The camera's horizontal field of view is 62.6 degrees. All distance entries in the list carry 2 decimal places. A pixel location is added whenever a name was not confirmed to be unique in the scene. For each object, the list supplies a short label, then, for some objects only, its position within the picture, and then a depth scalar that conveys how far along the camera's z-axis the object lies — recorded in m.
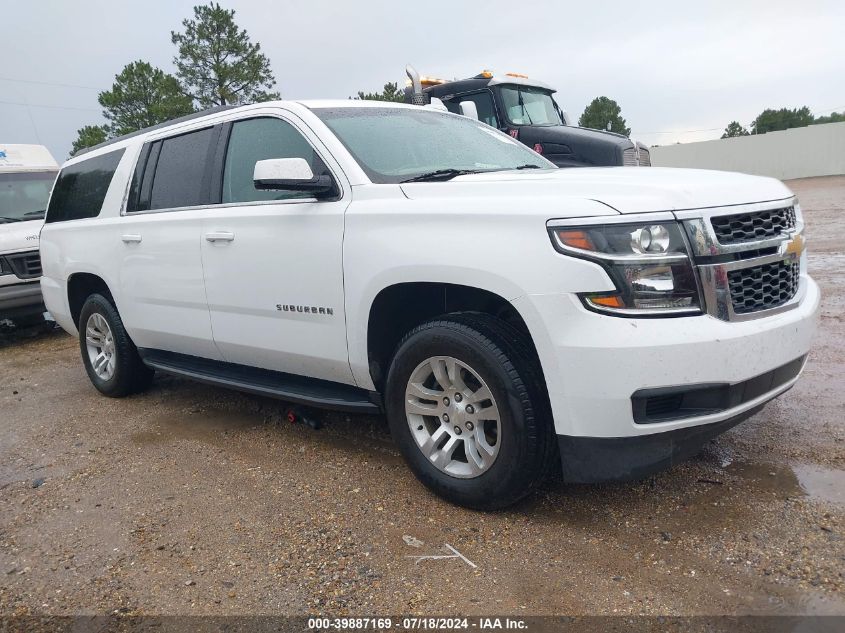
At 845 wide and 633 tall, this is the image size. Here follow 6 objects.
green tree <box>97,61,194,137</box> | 40.19
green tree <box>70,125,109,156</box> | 40.12
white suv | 2.54
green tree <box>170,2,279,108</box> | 41.47
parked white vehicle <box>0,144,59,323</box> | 8.00
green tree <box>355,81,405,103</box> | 46.00
